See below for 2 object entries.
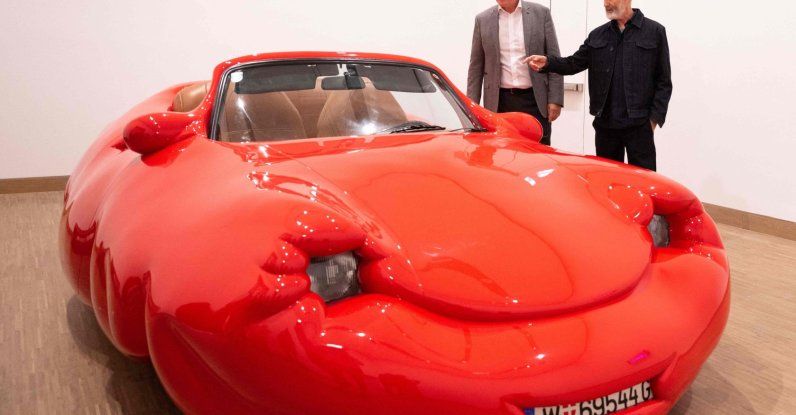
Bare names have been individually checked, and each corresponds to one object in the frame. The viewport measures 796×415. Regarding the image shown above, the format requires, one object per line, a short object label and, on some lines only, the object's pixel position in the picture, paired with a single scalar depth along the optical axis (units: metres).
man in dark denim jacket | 3.84
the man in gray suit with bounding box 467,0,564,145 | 4.59
